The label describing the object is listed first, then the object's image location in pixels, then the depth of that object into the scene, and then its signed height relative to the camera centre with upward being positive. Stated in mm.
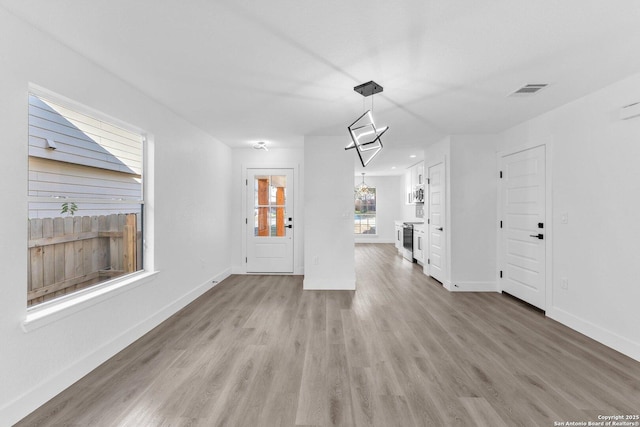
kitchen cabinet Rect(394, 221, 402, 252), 8105 -665
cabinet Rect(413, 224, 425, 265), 6158 -661
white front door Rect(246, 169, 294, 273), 5473 -158
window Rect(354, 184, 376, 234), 10547 +51
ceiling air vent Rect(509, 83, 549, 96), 2688 +1272
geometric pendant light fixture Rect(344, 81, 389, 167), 2502 +1225
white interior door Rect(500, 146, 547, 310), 3570 -147
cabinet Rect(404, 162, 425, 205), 7457 +930
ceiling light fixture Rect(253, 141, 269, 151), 5035 +1299
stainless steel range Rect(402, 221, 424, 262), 6938 -686
